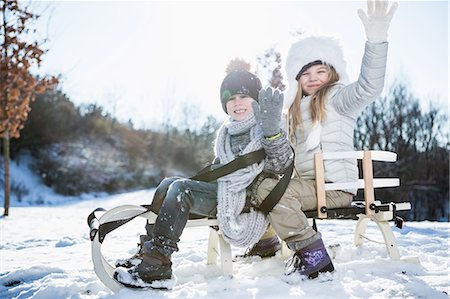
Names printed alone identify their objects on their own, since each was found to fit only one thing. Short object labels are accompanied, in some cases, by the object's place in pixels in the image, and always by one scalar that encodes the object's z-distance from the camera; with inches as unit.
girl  77.6
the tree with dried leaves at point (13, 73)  309.3
